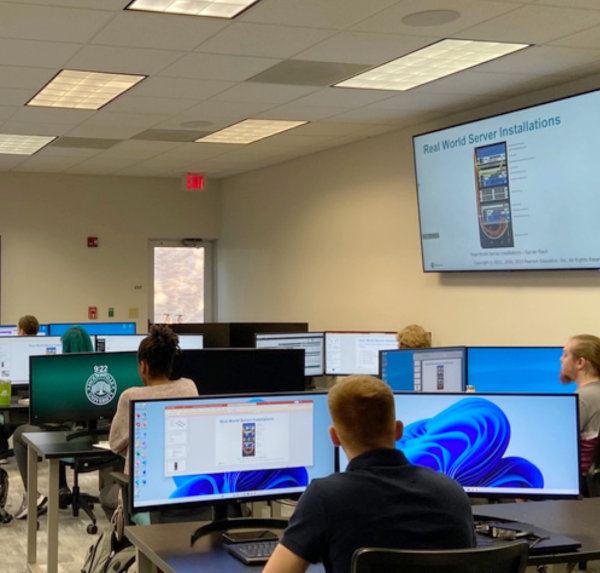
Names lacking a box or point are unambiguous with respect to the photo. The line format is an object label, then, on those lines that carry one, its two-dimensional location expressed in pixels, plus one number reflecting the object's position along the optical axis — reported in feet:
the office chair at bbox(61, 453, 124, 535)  15.37
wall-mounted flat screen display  17.80
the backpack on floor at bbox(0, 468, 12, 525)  17.48
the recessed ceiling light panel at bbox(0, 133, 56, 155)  25.57
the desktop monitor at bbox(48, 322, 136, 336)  24.63
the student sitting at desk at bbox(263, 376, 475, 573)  6.21
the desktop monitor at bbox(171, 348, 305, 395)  13.99
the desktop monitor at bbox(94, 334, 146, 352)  22.11
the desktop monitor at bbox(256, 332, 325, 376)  21.63
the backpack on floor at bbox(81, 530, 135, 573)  10.84
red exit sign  32.65
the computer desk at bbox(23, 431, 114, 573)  13.48
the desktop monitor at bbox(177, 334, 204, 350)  22.31
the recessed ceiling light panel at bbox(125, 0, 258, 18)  13.50
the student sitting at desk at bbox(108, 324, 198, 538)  11.15
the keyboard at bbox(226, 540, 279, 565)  7.76
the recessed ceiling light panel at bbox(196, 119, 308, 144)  23.44
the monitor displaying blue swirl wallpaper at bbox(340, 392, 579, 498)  9.32
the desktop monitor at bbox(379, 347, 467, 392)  15.28
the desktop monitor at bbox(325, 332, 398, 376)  21.89
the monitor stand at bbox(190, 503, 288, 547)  8.78
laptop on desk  8.07
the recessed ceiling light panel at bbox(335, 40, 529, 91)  16.15
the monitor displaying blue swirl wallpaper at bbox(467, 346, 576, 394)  16.24
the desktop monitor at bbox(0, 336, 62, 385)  19.29
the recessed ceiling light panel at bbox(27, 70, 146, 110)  18.16
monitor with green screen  15.12
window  35.32
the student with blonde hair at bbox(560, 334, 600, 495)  12.00
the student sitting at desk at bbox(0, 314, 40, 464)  21.89
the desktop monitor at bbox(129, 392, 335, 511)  8.69
